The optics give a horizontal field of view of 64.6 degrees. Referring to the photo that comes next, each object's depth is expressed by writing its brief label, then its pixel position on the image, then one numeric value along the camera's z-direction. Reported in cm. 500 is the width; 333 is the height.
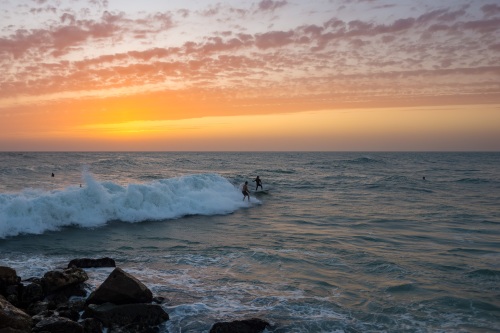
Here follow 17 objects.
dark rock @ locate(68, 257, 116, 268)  1149
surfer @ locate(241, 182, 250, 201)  2923
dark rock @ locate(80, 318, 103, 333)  728
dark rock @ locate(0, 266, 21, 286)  904
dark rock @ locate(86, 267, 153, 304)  848
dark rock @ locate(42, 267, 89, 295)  912
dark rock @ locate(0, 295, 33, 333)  672
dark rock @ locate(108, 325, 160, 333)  754
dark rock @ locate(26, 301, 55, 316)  808
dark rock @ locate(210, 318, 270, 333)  738
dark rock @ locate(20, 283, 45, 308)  874
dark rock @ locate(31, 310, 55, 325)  749
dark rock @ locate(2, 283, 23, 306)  851
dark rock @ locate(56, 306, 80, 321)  785
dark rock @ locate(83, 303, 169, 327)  782
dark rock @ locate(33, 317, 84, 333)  699
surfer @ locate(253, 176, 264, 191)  3463
